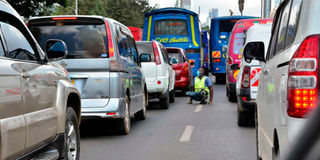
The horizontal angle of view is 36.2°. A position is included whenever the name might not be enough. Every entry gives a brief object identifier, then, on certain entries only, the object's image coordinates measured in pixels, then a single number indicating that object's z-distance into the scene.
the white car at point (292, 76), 2.50
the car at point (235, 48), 13.40
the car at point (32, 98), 3.49
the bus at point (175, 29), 25.08
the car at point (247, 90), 8.96
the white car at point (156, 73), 13.38
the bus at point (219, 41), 27.69
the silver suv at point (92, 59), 7.88
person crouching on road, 15.45
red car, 18.50
